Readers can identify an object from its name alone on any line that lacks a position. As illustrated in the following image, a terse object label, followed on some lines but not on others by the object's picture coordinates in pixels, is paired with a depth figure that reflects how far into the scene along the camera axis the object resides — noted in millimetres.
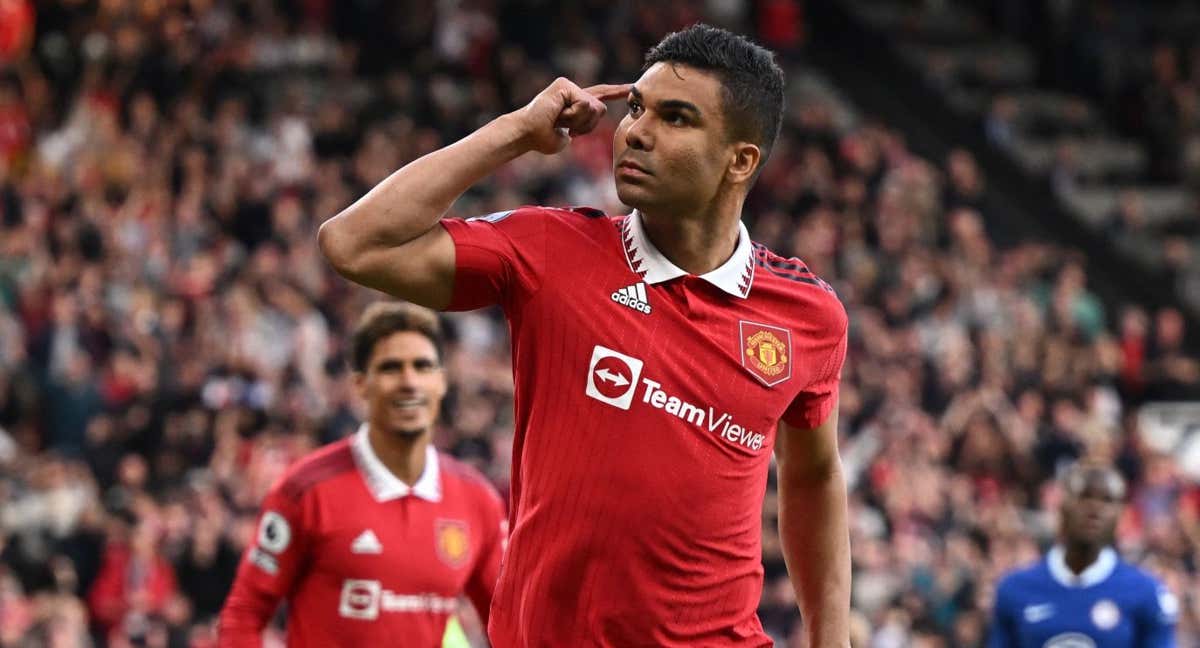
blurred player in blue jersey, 16656
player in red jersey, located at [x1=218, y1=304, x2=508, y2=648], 12859
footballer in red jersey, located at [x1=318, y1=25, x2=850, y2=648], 8266
